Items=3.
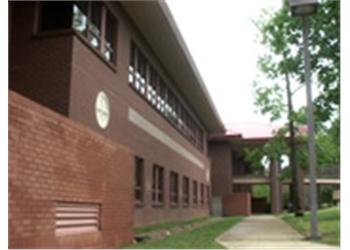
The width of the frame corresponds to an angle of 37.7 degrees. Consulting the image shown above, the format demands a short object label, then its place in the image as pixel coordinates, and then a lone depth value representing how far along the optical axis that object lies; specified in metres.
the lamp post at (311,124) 11.41
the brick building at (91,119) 7.56
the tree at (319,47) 20.47
